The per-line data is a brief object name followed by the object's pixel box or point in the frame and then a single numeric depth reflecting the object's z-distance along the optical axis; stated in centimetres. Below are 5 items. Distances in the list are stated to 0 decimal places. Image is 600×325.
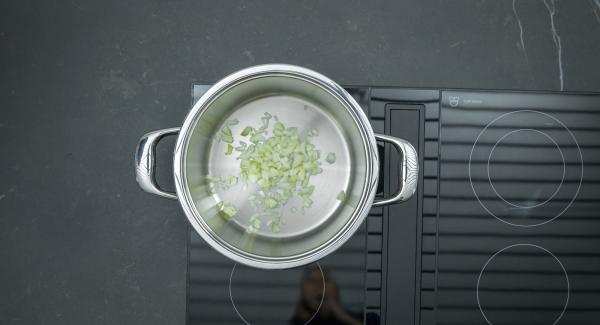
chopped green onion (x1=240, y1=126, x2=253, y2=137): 90
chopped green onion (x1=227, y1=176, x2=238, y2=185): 90
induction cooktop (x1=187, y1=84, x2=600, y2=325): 87
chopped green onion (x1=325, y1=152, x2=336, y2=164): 92
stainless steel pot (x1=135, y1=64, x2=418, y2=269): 79
